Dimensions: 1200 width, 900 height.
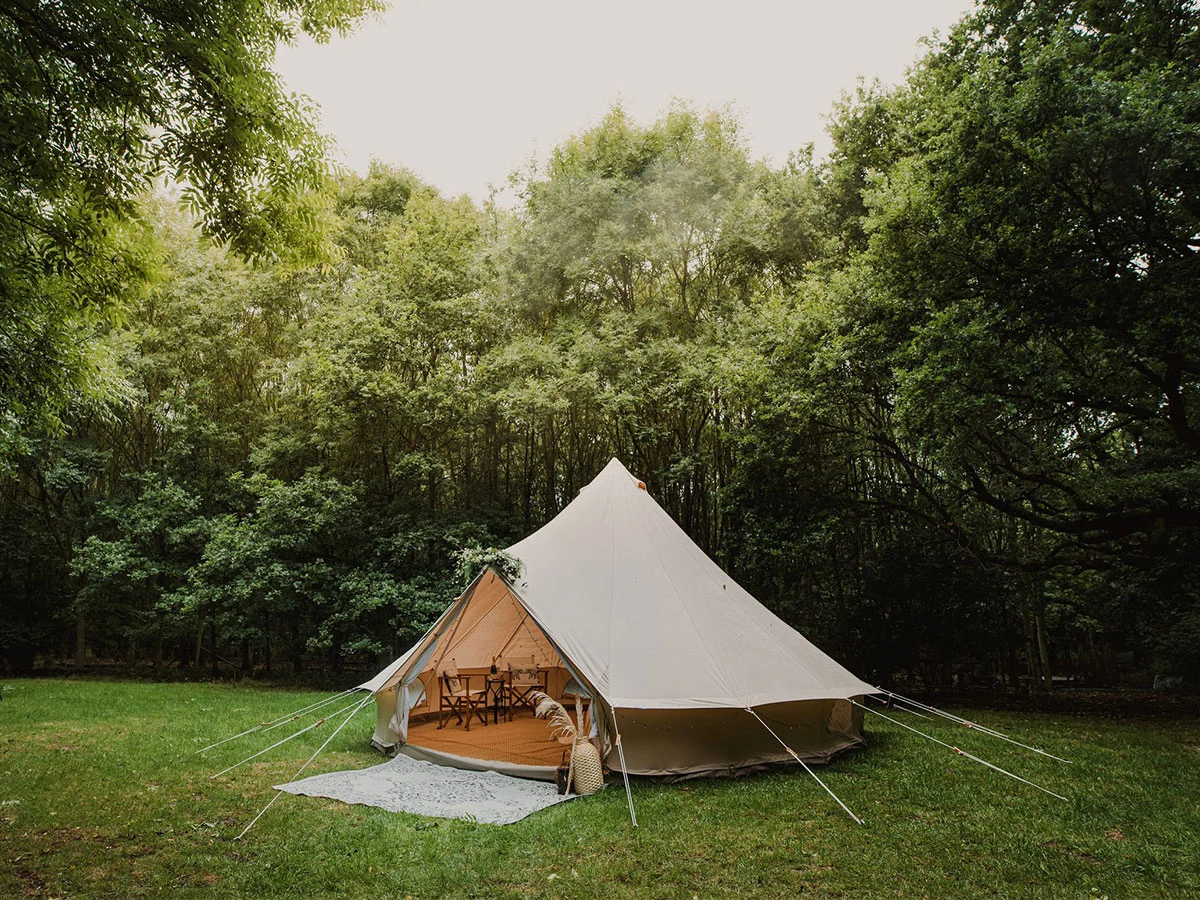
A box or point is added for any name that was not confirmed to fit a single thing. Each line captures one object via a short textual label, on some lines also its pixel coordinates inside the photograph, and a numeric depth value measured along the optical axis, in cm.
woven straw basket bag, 541
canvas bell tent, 570
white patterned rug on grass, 503
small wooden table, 859
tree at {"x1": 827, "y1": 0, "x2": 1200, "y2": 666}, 630
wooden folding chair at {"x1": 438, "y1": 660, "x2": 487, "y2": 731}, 842
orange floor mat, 662
